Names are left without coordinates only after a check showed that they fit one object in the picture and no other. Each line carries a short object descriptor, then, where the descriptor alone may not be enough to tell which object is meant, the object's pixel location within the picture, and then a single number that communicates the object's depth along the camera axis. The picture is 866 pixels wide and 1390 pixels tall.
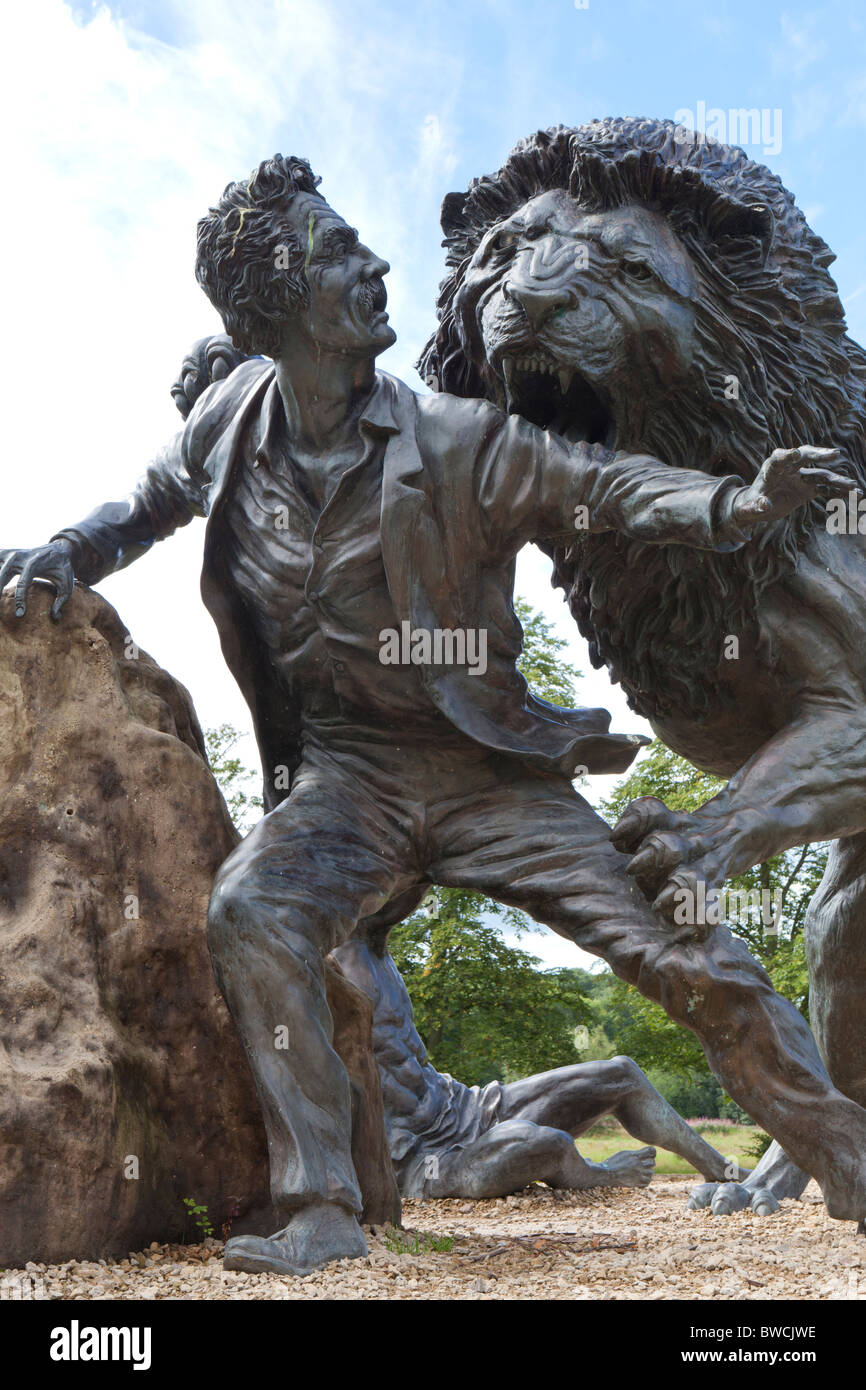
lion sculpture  4.64
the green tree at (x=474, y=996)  13.31
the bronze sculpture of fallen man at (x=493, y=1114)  6.29
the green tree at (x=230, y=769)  15.30
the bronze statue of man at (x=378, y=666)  4.20
